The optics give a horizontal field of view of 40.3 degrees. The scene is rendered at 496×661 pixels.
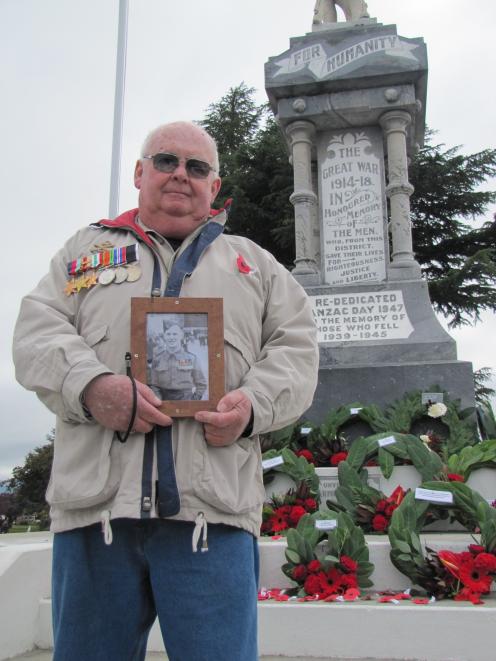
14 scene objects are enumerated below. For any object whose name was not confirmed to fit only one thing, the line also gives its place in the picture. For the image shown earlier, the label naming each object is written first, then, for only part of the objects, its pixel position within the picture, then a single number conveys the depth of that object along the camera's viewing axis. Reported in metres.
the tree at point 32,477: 18.62
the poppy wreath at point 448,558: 2.94
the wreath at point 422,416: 5.11
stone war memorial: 6.94
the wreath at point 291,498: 3.95
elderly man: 1.46
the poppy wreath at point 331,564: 3.04
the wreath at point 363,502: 3.79
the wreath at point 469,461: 4.21
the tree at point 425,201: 18.38
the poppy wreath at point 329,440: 4.94
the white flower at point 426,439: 5.02
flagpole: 7.75
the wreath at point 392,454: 4.22
